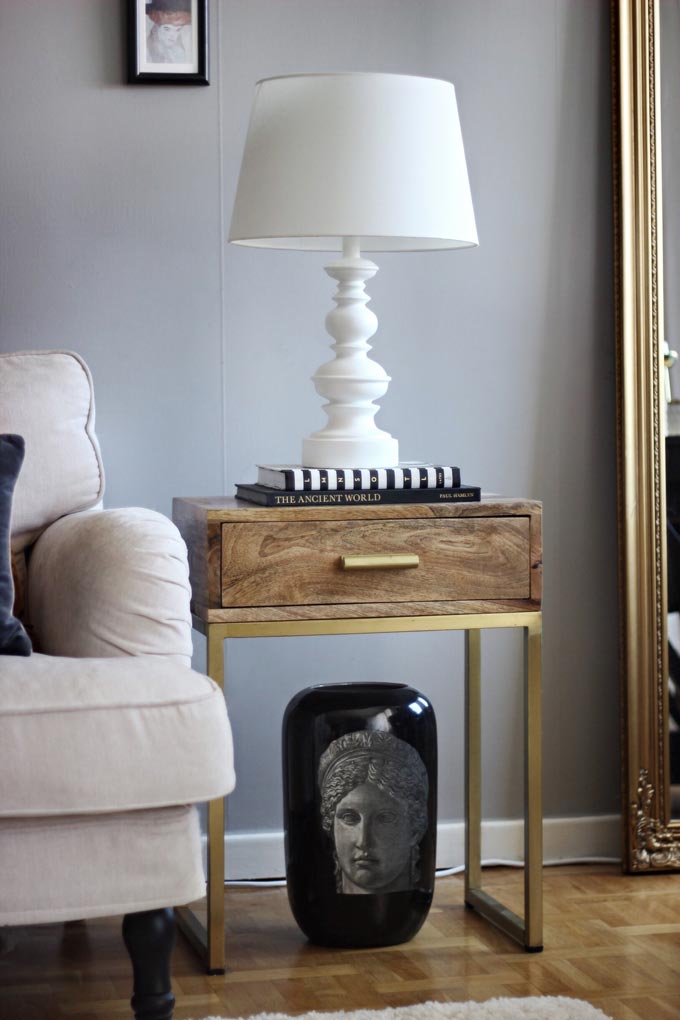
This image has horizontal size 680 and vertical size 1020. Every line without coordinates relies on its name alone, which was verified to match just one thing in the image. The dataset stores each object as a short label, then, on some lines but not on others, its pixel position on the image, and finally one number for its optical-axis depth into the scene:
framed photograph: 3.18
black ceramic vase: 2.94
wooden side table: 2.86
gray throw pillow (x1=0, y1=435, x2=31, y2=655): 2.62
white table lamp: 2.89
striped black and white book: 2.91
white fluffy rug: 2.70
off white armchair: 2.44
